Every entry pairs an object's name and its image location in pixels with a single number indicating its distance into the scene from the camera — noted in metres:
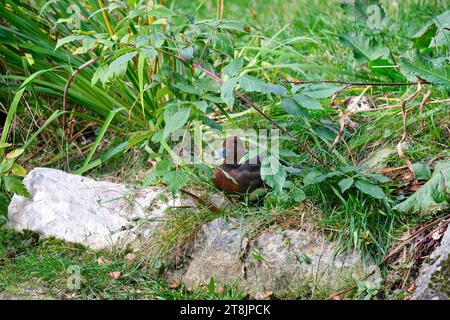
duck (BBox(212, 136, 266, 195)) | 3.44
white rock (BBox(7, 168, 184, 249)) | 3.51
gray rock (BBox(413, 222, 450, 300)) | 2.78
